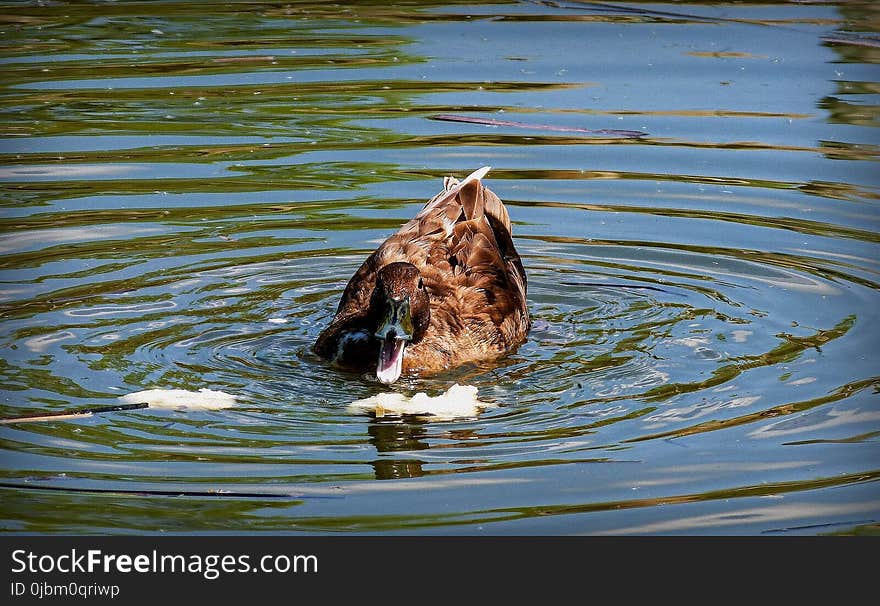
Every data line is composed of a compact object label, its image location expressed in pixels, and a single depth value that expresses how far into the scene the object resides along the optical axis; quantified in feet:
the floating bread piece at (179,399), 50.75
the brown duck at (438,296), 55.67
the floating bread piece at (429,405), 50.85
